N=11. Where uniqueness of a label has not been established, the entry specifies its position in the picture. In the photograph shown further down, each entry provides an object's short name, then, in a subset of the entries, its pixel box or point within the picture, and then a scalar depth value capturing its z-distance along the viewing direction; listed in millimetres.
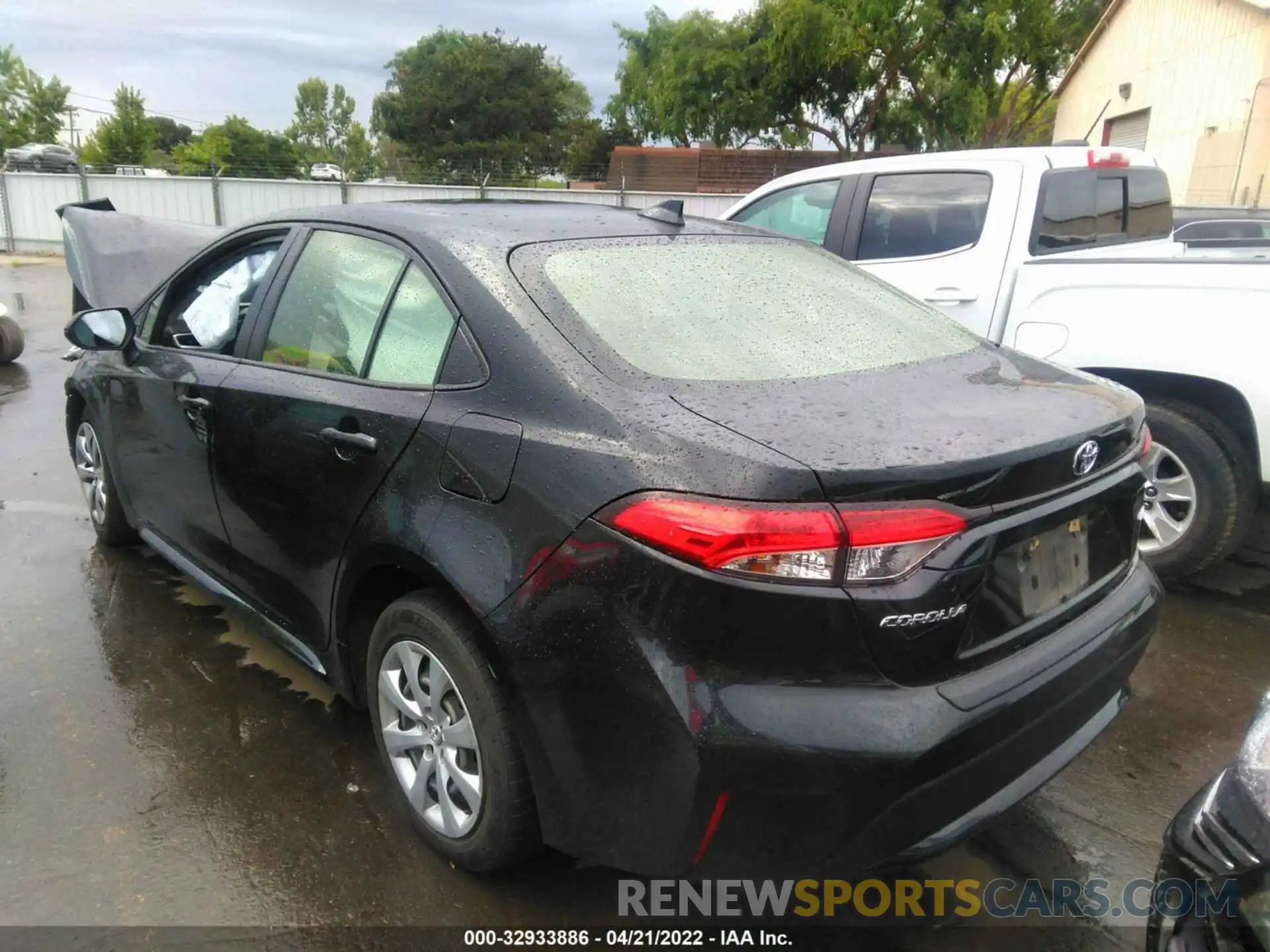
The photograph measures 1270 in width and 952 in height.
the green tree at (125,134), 42438
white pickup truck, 3705
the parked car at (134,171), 30088
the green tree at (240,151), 38188
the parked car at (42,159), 32969
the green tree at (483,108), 59062
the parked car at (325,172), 43459
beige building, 20031
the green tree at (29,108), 46656
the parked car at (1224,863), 1527
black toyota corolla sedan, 1761
